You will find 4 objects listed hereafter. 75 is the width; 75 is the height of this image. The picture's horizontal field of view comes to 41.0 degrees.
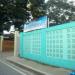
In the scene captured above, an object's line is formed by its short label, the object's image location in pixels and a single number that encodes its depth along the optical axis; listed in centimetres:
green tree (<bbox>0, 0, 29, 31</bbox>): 1532
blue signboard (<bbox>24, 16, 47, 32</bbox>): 703
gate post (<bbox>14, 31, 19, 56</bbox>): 973
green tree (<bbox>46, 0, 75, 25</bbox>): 1356
